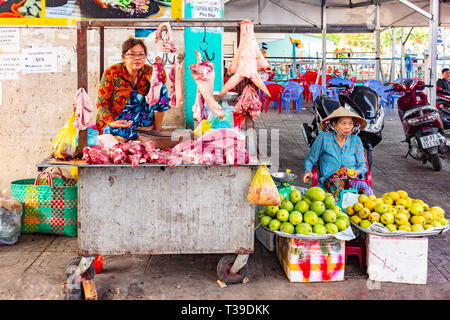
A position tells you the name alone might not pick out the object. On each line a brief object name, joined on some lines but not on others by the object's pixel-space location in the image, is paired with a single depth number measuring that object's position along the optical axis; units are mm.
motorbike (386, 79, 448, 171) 7422
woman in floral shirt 4398
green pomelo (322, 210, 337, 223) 3926
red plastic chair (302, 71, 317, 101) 16781
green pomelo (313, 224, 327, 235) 3826
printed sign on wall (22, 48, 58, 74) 5184
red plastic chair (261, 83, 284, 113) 14102
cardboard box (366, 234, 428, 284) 3881
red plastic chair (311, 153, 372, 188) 4785
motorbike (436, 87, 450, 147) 8625
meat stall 3631
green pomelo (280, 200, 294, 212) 4023
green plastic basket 4855
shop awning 12312
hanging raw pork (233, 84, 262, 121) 3889
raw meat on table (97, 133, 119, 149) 3889
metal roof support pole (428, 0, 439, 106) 8227
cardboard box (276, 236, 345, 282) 3912
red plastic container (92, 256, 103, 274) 4152
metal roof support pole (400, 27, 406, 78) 17839
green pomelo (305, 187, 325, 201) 4137
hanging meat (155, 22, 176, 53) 3871
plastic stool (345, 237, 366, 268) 4242
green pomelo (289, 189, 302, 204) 4160
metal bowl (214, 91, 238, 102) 4328
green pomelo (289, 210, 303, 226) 3895
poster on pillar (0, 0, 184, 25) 5129
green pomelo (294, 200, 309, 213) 4008
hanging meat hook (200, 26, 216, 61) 5197
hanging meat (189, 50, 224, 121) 3920
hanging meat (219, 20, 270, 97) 3787
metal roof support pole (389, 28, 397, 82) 18798
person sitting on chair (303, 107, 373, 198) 4777
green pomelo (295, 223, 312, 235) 3816
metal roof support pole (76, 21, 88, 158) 3824
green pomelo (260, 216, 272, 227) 3996
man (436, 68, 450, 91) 9117
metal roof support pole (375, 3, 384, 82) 13734
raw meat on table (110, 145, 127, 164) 3500
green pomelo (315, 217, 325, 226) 3917
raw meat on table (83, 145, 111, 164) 3490
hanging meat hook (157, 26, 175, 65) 3983
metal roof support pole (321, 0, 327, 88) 12383
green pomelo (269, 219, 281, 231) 3904
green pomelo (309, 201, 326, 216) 4000
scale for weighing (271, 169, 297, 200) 4480
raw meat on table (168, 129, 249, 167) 3543
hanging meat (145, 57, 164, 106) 4238
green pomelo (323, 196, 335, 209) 4105
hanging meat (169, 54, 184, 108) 4199
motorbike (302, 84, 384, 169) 6246
